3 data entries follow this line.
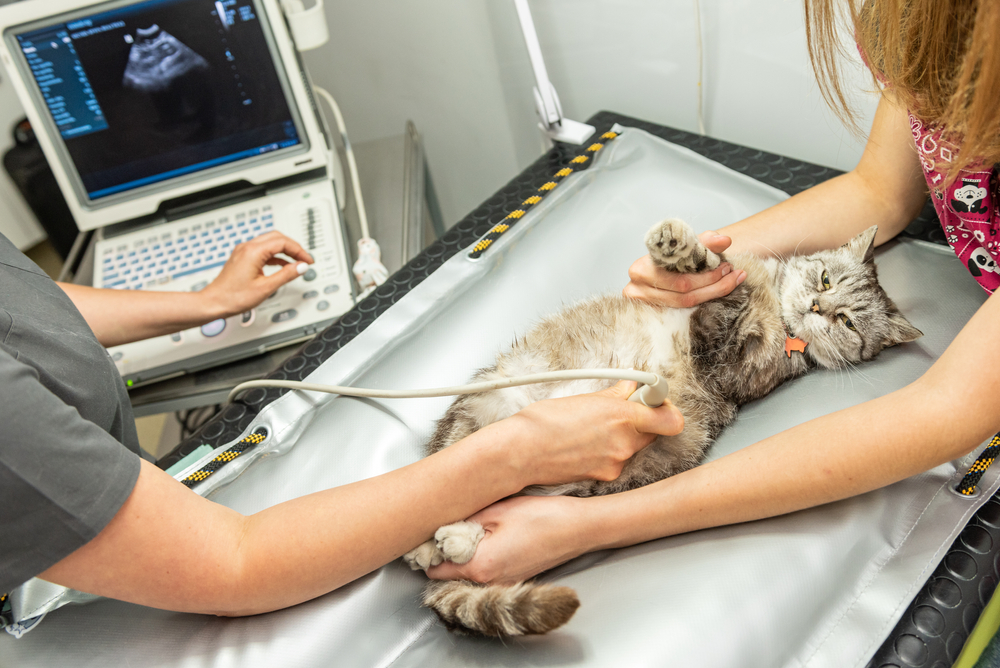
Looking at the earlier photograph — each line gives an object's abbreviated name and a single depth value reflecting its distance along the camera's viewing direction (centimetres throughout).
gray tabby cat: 99
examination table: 74
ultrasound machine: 138
